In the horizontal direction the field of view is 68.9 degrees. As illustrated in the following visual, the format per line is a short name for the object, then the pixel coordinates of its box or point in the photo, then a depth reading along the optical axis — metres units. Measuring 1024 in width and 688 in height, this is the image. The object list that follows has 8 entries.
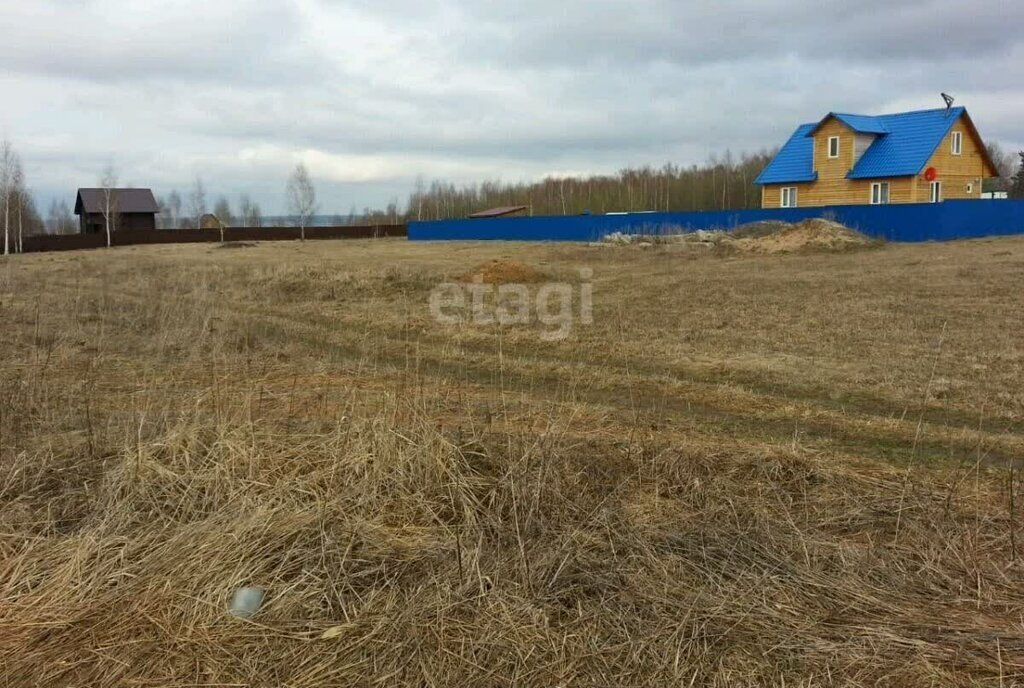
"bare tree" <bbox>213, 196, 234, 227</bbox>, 94.79
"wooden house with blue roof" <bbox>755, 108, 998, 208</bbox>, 35.34
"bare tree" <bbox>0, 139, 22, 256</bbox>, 48.99
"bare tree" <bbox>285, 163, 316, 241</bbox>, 67.94
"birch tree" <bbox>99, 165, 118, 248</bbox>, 55.78
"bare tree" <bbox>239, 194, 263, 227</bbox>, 96.76
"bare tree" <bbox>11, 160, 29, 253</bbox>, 49.53
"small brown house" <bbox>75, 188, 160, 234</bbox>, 60.94
